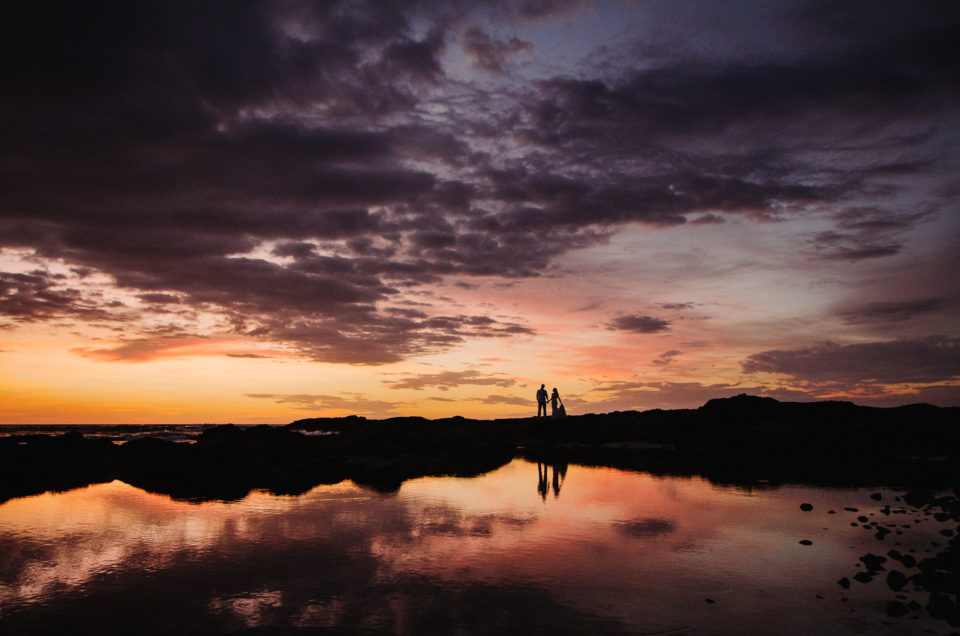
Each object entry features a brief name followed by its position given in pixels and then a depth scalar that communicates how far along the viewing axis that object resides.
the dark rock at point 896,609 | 8.77
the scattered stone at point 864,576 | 10.48
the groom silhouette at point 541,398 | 51.62
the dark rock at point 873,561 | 11.20
